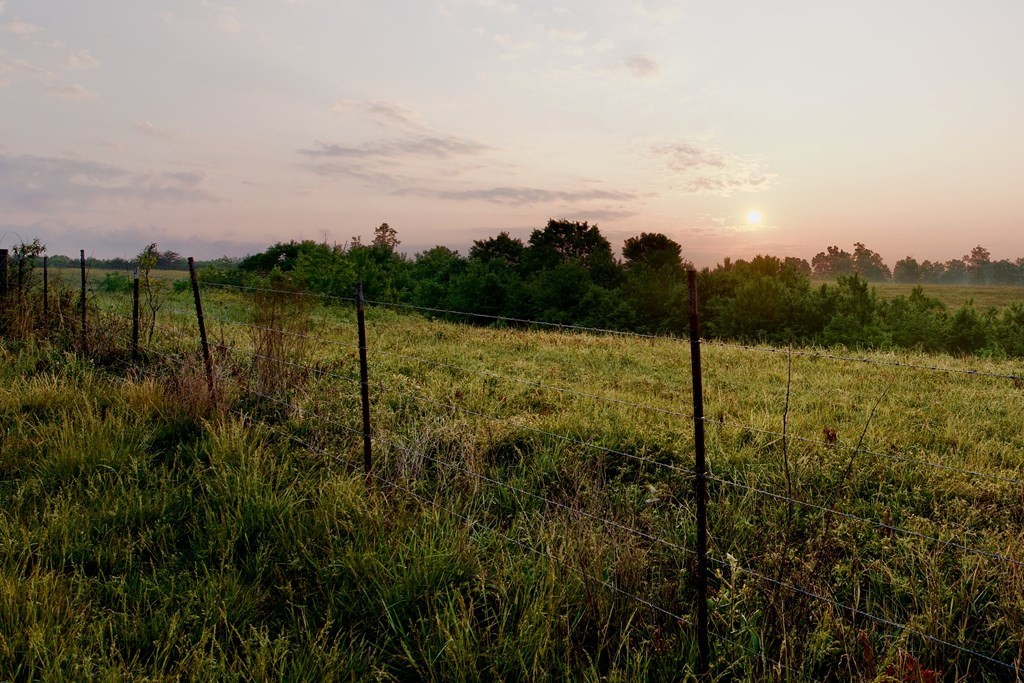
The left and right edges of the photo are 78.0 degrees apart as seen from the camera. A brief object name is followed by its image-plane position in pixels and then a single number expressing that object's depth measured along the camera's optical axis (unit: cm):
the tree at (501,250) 4072
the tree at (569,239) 3992
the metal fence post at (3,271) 991
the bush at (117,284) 2648
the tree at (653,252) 3541
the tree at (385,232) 6011
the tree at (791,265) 2950
